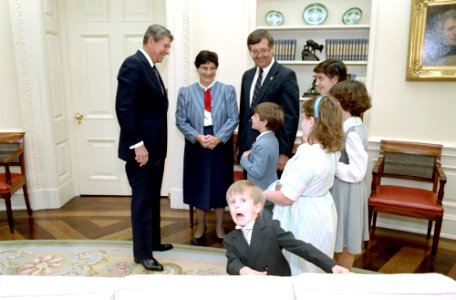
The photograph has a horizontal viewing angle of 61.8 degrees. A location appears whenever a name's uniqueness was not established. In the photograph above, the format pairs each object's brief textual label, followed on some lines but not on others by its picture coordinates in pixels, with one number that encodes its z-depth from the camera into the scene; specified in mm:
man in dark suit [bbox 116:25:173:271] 2359
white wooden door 4012
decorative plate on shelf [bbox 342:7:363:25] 3533
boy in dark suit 1439
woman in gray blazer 3021
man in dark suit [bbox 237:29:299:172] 2699
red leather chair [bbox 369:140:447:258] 2910
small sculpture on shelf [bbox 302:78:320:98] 3660
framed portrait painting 3209
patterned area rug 2715
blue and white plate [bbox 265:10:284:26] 3736
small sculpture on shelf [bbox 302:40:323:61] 3612
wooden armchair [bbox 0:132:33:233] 3563
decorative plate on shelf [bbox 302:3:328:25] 3609
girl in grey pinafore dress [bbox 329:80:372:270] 1950
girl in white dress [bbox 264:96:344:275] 1639
